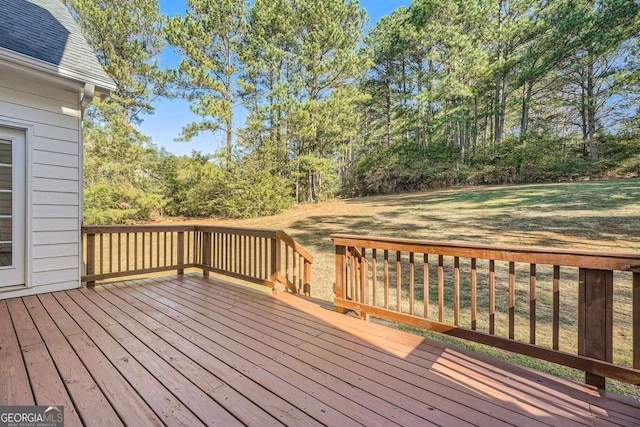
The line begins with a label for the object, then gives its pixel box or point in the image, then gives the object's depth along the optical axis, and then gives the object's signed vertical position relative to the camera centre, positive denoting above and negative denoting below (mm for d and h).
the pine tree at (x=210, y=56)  12543 +7232
